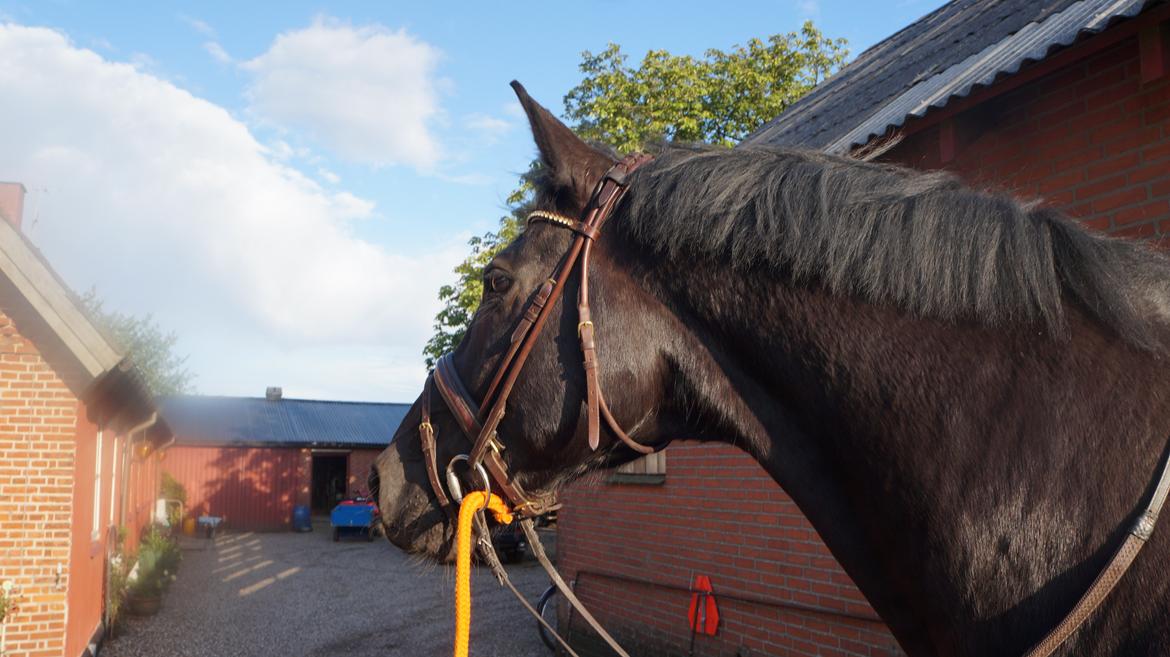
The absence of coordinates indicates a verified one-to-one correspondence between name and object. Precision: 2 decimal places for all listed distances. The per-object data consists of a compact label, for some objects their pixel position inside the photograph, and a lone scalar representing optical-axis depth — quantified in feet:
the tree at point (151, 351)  108.35
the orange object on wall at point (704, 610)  22.99
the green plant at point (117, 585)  40.51
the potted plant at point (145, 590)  46.19
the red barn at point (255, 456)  110.52
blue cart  91.45
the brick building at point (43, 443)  27.50
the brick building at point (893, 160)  12.28
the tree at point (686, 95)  69.56
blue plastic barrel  109.50
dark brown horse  4.71
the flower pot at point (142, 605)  46.03
